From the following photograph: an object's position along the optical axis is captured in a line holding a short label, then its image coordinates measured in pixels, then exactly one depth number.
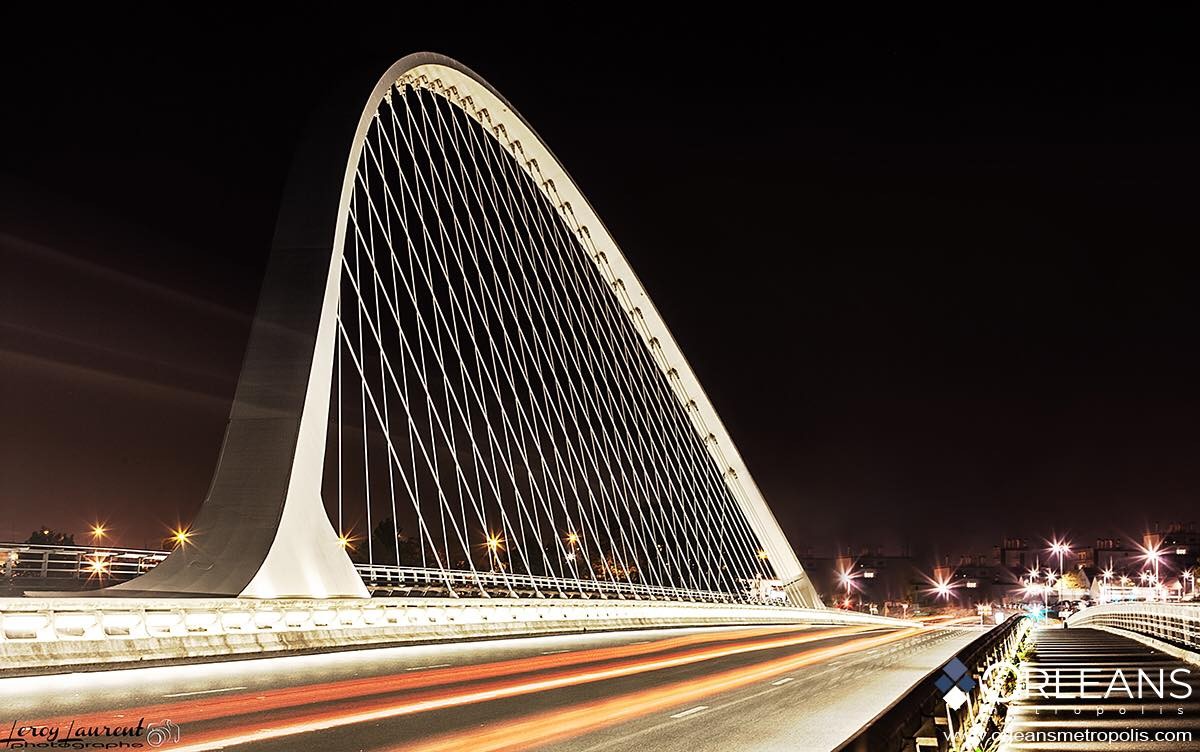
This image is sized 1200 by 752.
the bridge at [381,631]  9.23
